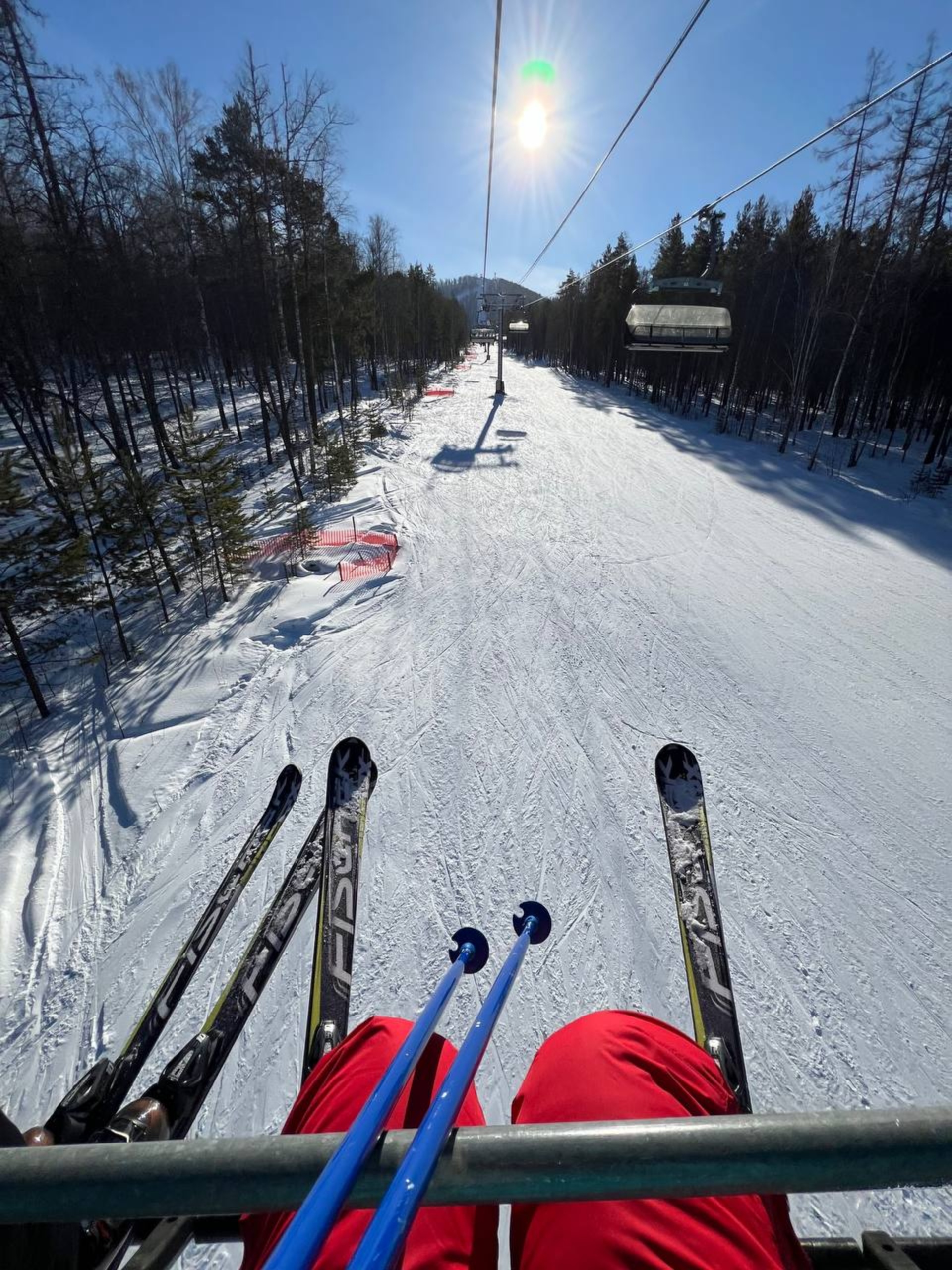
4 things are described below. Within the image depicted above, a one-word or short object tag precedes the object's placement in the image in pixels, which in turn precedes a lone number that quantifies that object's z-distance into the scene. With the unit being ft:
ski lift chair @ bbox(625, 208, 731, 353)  62.34
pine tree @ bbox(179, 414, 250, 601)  35.45
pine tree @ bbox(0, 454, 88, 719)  25.82
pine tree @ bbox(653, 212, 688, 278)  108.47
